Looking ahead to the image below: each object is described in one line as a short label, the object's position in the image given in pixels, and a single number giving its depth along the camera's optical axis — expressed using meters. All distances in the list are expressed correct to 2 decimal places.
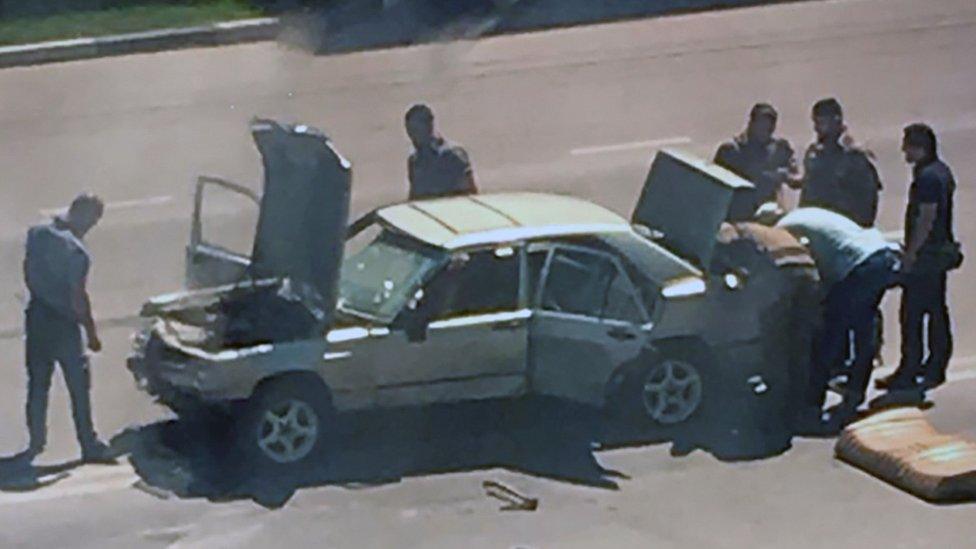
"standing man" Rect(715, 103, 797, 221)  14.47
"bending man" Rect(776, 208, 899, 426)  13.40
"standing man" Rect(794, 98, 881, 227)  14.15
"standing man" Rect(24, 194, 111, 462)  12.94
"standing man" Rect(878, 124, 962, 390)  13.79
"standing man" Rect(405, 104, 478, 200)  14.40
